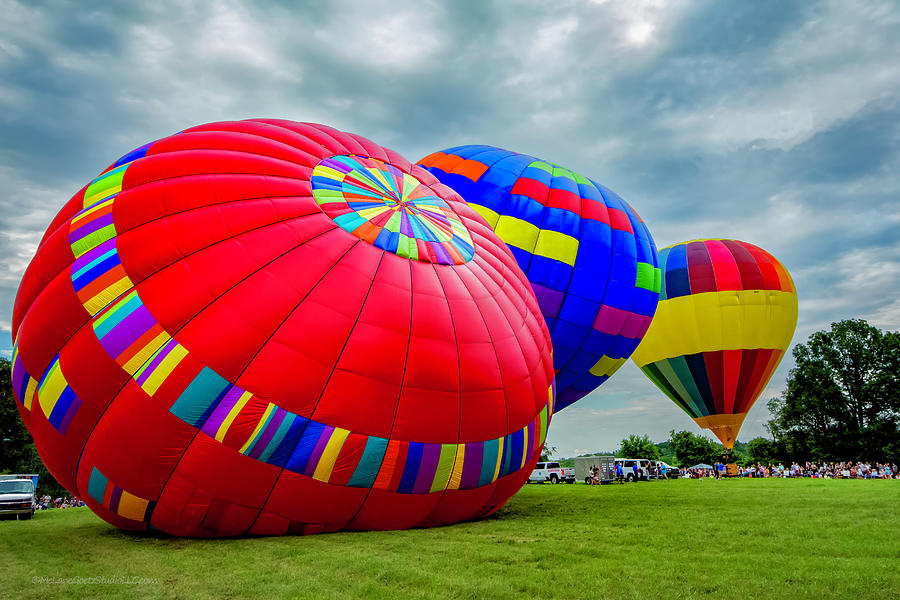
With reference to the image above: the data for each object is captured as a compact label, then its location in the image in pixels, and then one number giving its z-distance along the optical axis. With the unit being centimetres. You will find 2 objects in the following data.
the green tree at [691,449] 6050
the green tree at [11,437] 3188
